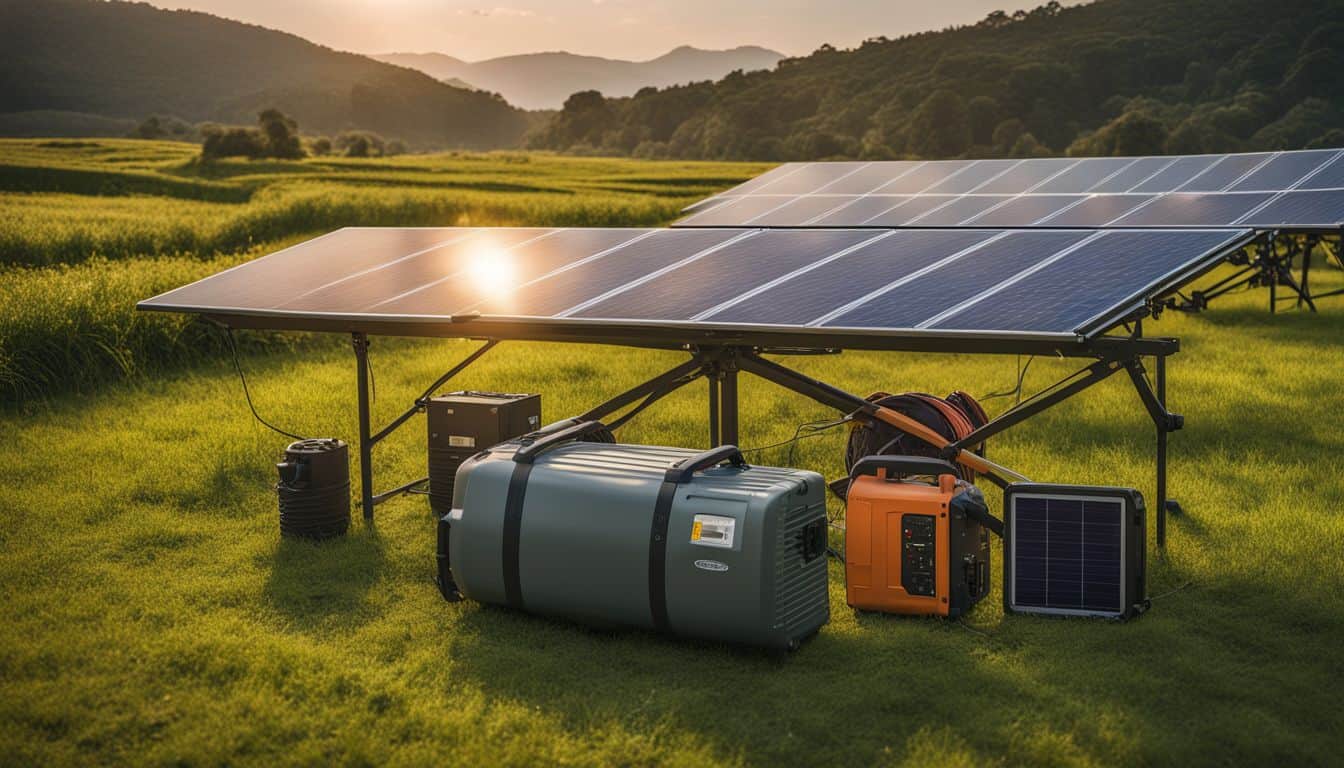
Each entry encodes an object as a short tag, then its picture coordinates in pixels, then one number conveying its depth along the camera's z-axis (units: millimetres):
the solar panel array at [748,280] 6941
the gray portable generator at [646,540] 6207
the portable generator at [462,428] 9453
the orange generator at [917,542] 6949
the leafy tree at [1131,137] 61594
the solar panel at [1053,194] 16328
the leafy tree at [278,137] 62688
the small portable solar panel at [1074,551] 6977
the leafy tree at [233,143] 60094
